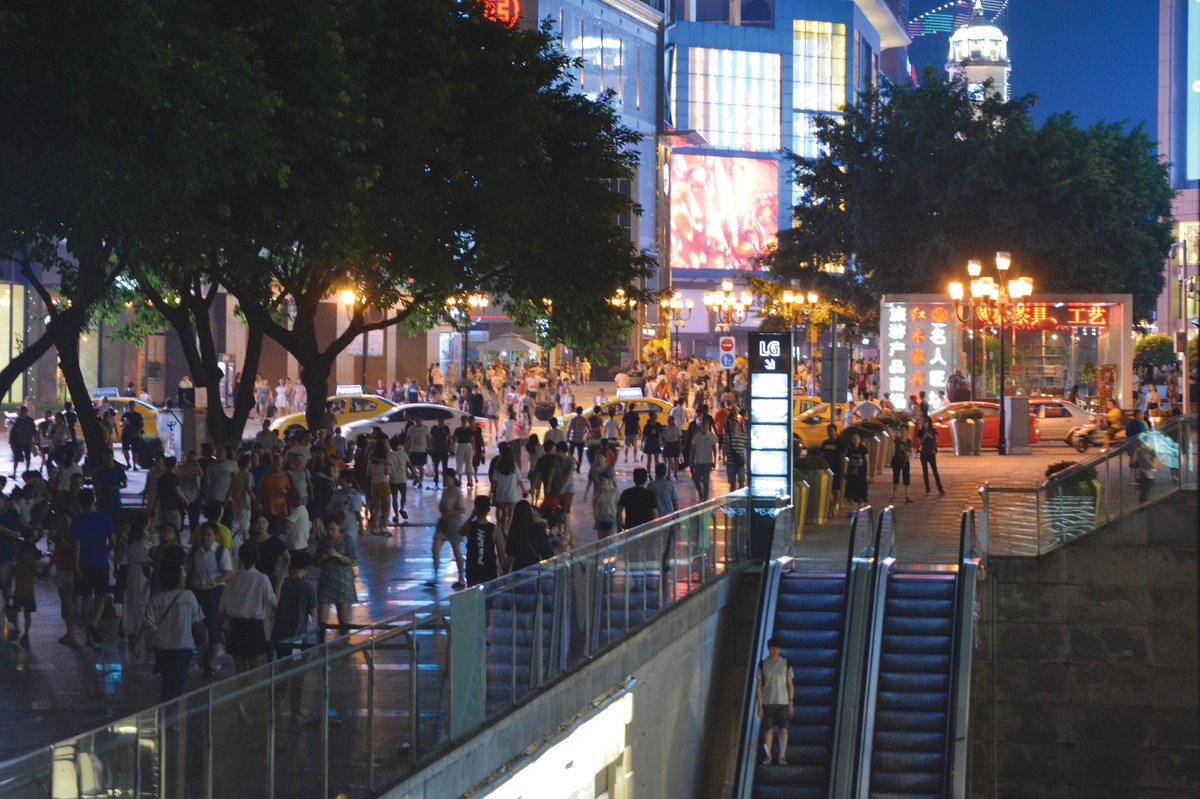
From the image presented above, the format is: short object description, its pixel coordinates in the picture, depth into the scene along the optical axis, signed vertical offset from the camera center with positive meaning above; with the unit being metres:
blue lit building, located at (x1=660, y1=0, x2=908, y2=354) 131.38 +21.46
